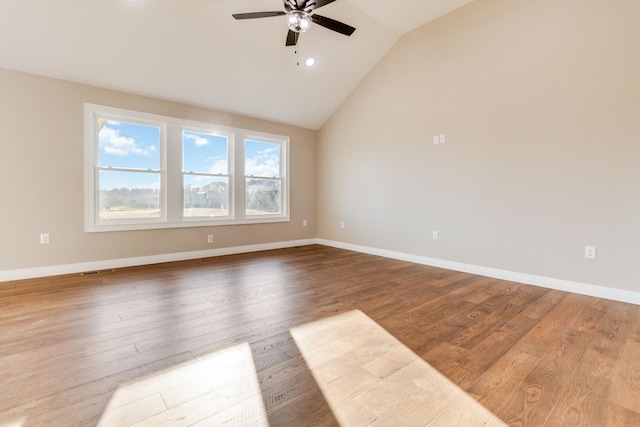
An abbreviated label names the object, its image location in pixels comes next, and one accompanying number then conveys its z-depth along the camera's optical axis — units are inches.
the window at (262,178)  209.6
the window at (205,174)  182.2
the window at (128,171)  155.5
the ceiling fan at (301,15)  103.3
